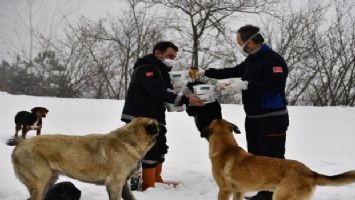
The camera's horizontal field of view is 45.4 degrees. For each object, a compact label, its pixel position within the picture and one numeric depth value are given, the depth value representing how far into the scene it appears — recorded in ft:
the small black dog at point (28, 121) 35.04
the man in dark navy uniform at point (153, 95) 18.98
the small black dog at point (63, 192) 17.24
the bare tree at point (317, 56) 88.99
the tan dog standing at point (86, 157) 15.56
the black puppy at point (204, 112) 19.30
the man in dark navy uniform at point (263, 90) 17.08
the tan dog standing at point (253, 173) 14.43
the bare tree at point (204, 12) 72.95
